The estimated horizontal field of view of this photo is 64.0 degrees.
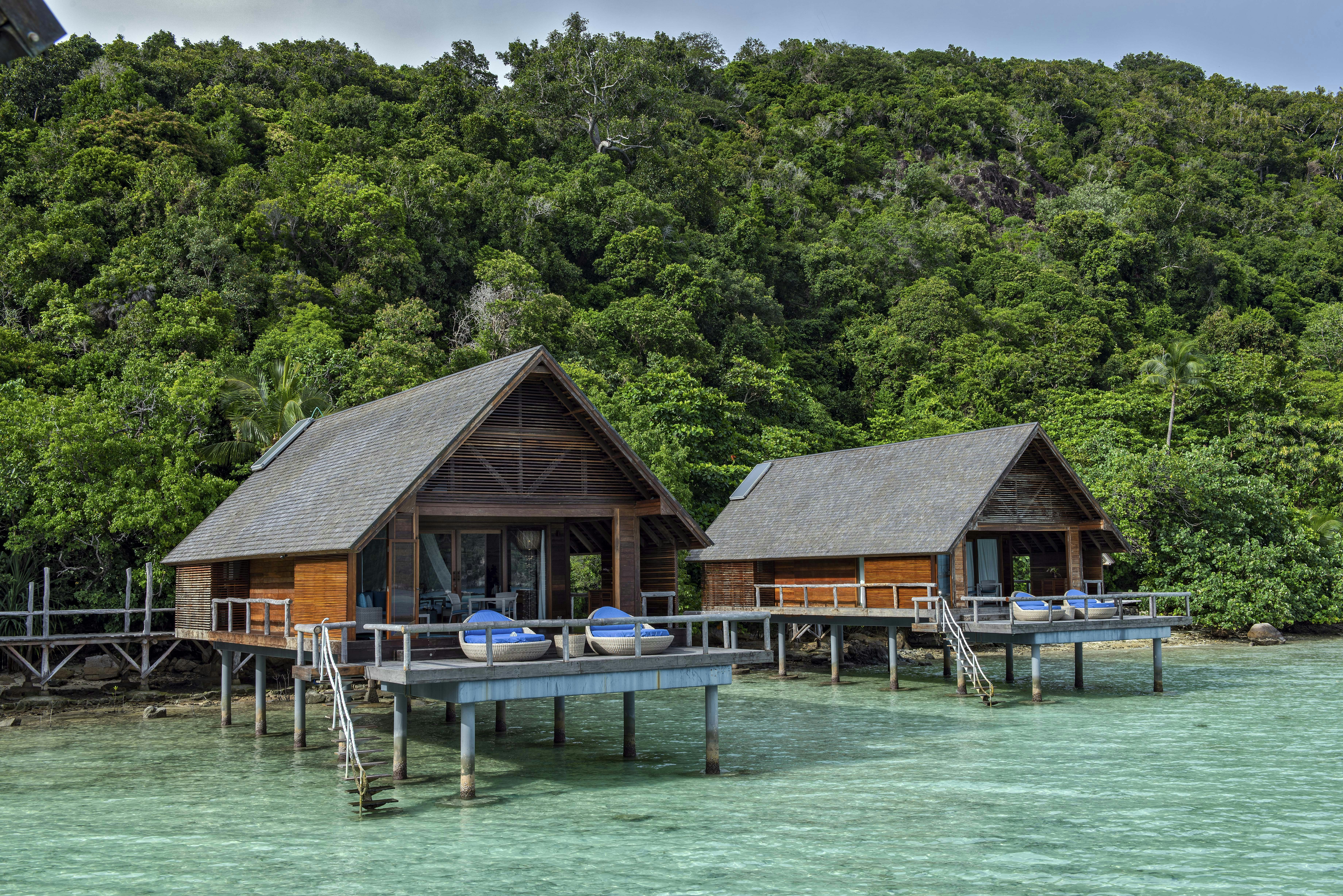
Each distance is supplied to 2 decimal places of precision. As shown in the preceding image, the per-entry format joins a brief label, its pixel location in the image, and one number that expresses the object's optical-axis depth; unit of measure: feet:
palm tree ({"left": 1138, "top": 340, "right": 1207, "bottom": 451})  178.09
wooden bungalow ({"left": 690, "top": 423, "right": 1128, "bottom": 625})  90.17
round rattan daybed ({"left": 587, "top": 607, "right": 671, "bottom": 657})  52.01
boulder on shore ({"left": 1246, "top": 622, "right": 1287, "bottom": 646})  132.67
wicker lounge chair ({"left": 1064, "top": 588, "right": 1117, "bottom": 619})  84.38
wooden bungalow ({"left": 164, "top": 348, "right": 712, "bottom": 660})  57.31
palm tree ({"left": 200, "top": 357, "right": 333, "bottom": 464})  112.47
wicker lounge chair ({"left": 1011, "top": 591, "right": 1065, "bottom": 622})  80.59
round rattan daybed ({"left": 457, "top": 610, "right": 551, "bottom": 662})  49.34
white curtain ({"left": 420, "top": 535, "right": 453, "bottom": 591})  67.51
